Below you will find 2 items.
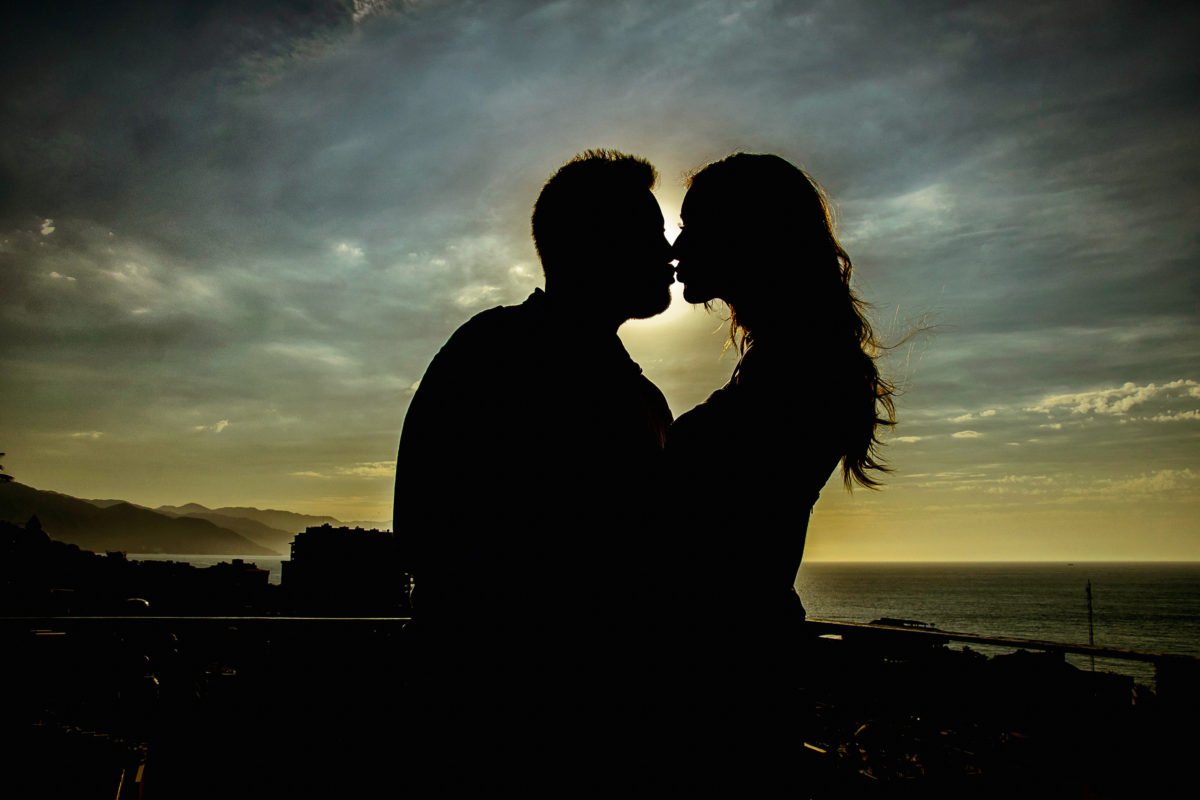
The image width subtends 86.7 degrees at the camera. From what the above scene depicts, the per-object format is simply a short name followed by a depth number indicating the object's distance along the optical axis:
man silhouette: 1.31
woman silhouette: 1.22
